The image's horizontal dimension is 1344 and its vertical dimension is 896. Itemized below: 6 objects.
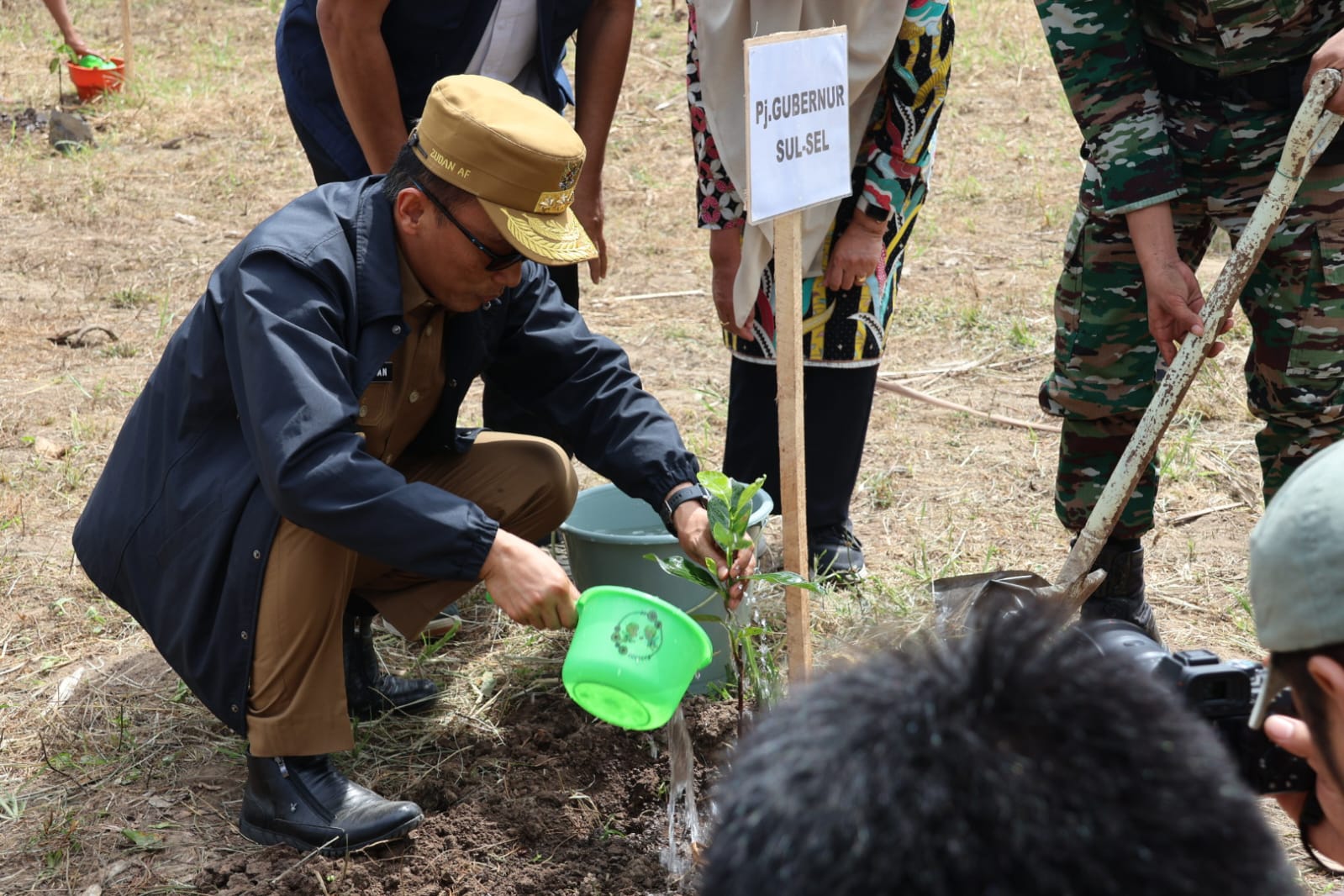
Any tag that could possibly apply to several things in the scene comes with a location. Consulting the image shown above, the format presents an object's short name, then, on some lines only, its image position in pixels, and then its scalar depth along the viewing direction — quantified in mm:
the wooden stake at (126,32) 7746
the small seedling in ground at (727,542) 2096
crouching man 2037
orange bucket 7488
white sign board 1911
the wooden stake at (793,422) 2012
